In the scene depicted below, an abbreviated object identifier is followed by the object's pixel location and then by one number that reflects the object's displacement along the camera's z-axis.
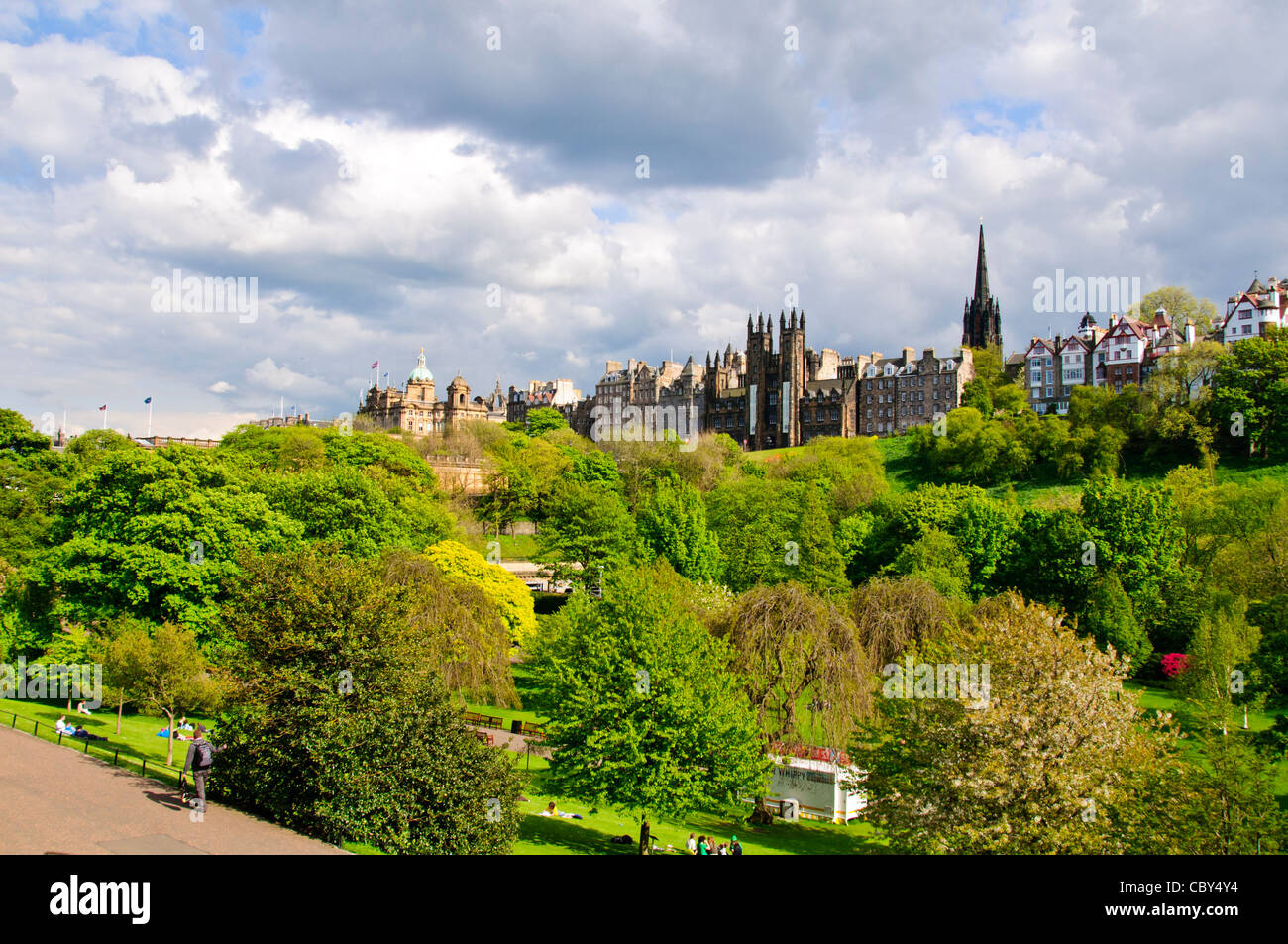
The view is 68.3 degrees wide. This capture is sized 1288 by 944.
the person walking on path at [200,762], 15.58
